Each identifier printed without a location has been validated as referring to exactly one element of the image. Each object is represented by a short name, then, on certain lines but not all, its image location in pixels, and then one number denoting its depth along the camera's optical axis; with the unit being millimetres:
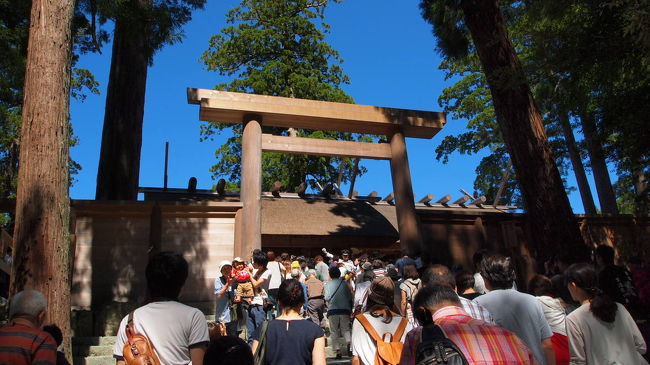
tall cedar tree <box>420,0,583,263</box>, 8367
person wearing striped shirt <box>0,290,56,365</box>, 2682
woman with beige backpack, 2898
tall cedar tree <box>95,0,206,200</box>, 10398
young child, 6672
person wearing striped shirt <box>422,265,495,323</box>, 2891
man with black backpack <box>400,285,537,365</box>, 1949
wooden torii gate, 9734
